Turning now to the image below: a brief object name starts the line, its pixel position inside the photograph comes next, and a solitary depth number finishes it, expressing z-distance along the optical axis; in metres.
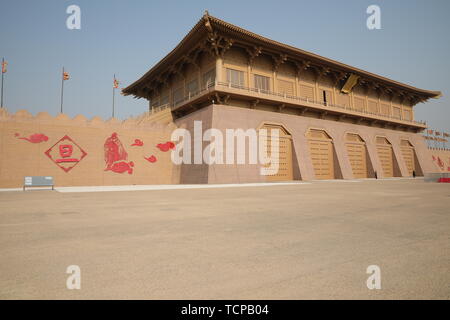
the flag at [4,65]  24.81
